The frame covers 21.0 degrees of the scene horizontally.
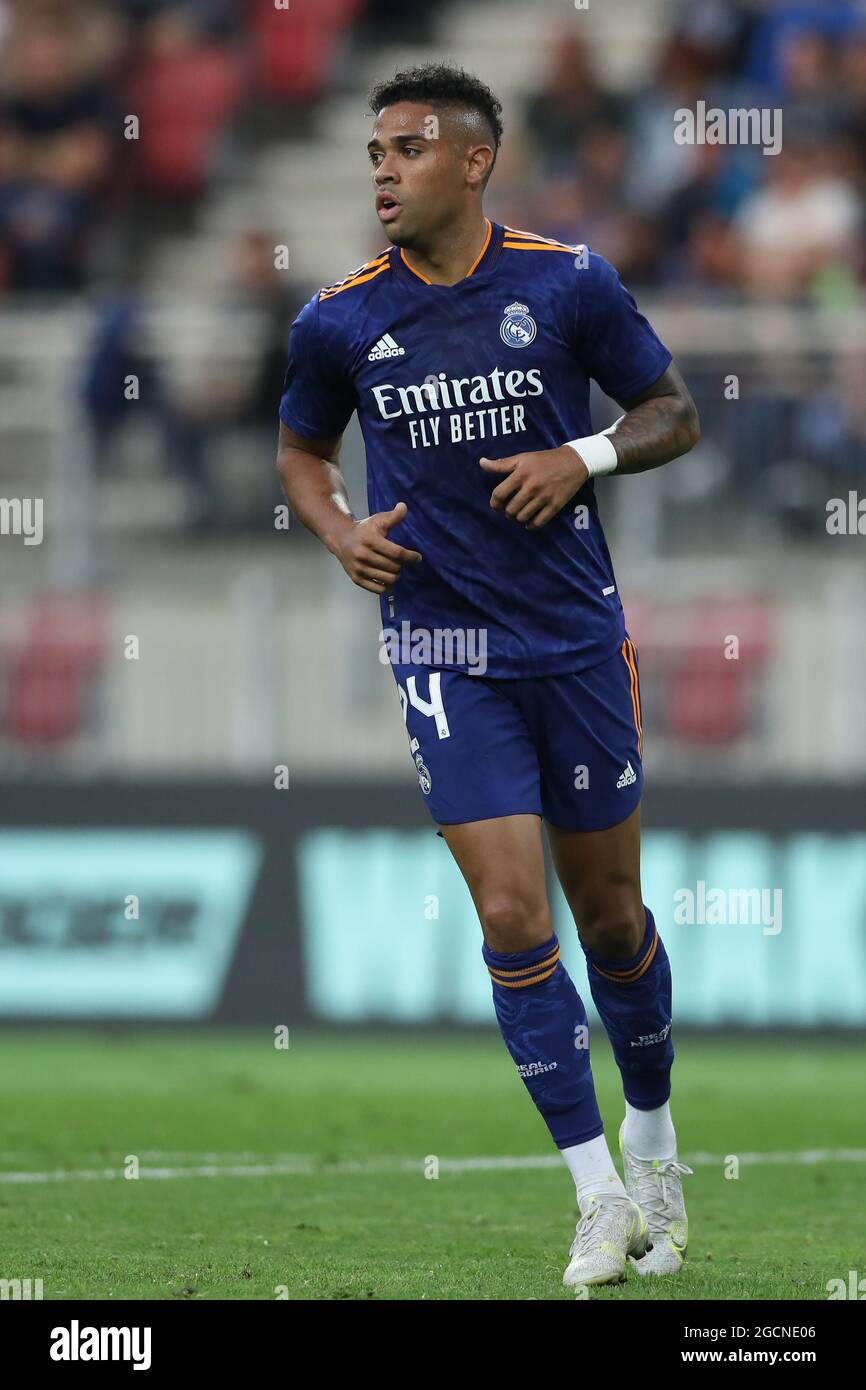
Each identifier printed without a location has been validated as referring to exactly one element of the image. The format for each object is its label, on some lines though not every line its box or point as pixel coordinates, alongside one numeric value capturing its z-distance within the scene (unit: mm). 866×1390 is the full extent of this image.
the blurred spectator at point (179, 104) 17734
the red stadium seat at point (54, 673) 12477
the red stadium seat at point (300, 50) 18625
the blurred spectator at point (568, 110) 16109
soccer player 5840
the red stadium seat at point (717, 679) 12125
